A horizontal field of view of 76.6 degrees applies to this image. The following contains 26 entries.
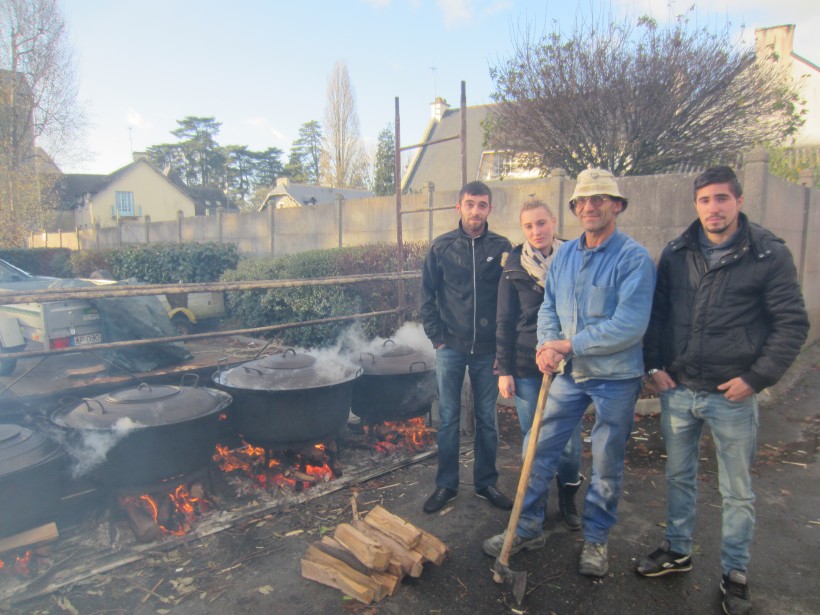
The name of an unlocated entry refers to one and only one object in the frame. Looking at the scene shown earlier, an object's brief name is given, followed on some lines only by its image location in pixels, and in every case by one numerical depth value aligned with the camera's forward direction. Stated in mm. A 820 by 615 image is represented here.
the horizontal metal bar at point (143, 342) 3562
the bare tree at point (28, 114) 23891
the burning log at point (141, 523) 3304
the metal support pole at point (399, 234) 6055
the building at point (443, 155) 27906
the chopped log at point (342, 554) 2857
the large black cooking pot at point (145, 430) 3273
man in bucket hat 2746
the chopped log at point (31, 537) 3012
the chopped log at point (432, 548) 2994
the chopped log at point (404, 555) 2877
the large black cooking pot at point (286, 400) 3953
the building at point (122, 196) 43781
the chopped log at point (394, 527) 3010
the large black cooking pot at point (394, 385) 4773
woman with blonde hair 3332
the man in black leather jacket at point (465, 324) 3723
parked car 5867
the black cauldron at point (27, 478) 2963
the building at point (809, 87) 16391
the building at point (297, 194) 37062
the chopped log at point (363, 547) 2783
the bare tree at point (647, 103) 8484
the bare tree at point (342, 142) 37906
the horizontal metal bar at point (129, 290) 3338
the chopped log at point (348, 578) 2727
